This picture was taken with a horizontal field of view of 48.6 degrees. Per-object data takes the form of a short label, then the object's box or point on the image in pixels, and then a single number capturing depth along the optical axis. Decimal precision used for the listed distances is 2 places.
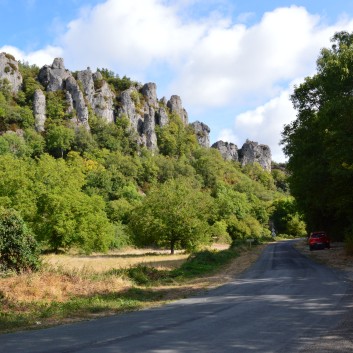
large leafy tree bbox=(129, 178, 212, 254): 44.09
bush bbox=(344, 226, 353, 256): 25.44
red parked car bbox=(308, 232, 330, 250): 37.28
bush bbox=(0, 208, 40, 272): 16.56
